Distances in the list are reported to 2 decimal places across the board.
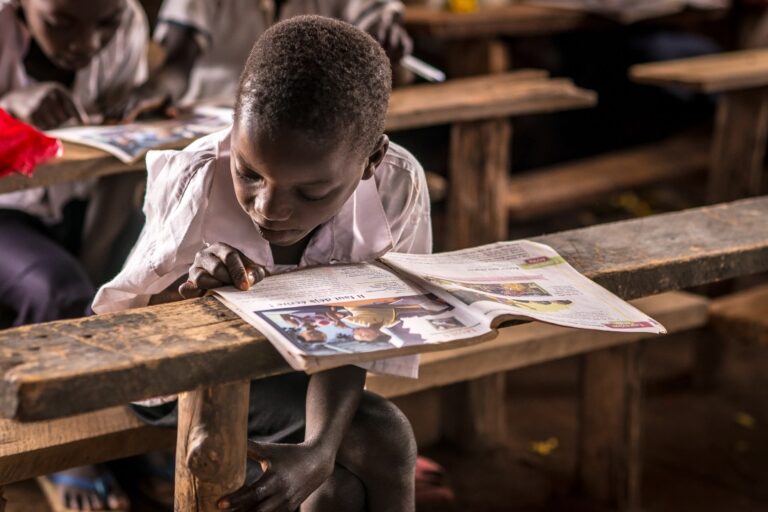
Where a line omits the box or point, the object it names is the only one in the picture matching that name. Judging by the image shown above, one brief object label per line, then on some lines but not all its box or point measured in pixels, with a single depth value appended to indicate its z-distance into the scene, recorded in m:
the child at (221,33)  3.15
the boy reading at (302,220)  1.54
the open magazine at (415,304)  1.45
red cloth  2.26
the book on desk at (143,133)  2.38
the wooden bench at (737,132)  3.64
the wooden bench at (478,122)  2.93
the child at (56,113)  2.47
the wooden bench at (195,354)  1.32
